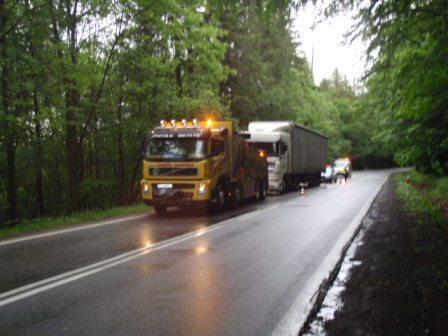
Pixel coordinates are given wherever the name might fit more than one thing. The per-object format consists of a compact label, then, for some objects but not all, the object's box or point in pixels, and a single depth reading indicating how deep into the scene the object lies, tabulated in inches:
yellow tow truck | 626.5
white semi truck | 1079.0
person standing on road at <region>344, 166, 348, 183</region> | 1892.0
